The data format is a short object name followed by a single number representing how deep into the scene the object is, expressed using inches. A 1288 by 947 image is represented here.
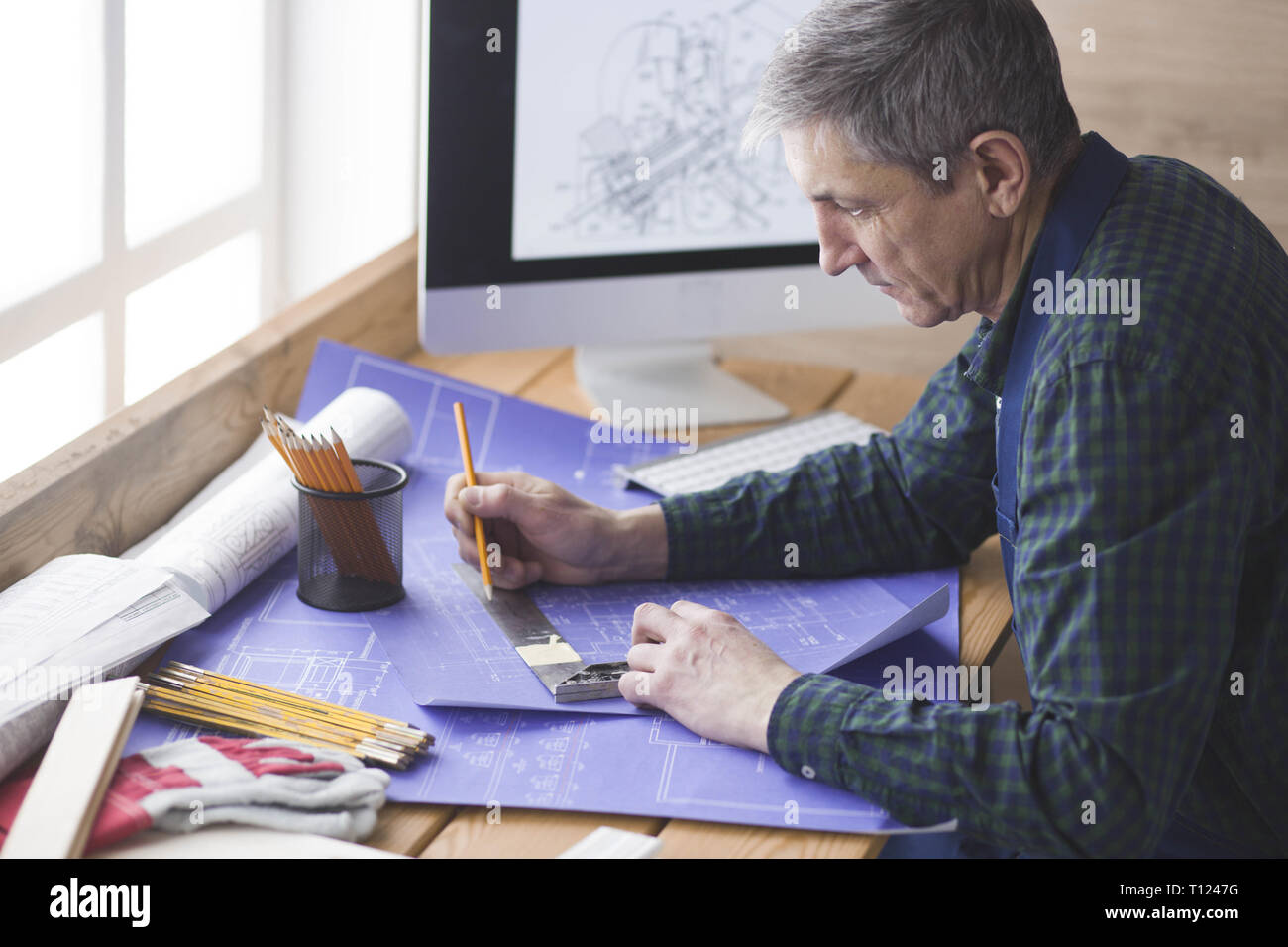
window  79.4
